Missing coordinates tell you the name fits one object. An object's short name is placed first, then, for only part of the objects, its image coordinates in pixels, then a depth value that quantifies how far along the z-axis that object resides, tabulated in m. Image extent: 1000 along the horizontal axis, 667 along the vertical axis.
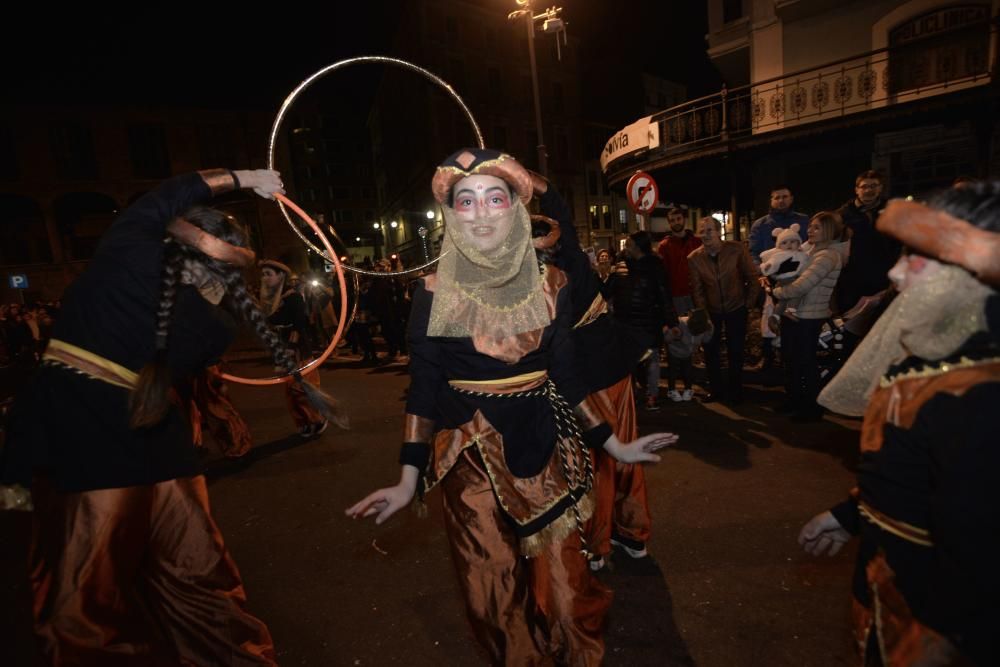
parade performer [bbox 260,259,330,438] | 5.98
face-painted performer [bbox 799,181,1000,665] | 1.14
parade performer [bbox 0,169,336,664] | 1.83
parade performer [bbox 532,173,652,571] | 2.97
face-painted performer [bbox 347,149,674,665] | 1.94
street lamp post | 11.11
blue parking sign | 25.30
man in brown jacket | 5.77
